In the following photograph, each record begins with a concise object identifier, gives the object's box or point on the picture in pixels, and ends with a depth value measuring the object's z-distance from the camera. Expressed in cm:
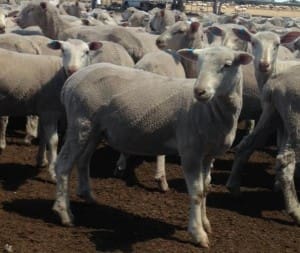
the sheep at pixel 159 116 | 456
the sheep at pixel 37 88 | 611
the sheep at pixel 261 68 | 621
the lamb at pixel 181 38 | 828
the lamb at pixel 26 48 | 758
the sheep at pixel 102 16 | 1656
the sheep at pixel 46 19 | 965
